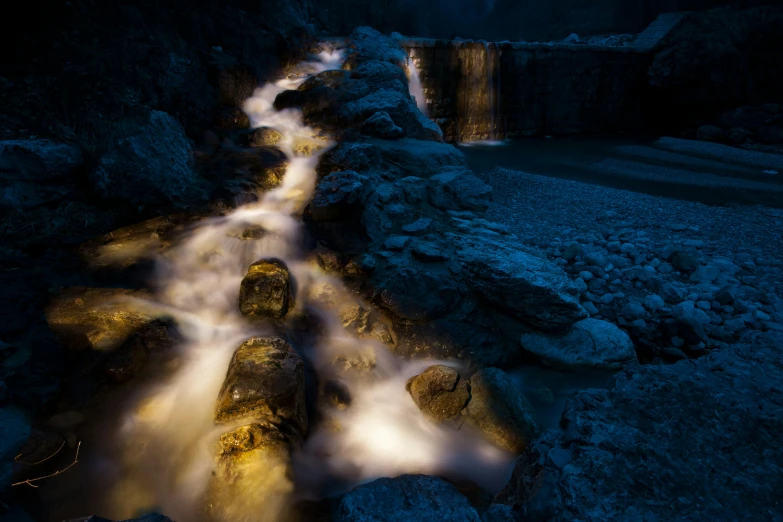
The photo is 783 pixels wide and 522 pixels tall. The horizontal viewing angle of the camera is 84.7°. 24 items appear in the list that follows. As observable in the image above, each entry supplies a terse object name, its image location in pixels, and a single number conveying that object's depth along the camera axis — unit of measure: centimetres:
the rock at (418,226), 464
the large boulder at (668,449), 147
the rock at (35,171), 377
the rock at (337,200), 451
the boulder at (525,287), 387
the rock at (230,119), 624
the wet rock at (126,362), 302
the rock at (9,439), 196
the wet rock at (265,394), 283
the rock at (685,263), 492
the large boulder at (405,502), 192
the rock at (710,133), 1395
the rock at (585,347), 373
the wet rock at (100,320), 316
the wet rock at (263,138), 611
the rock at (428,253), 426
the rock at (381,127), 643
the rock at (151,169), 435
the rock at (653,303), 440
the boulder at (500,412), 298
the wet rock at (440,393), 320
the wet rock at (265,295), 373
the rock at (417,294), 391
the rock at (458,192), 535
